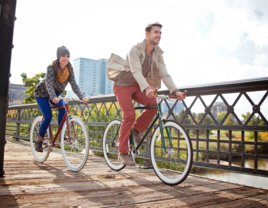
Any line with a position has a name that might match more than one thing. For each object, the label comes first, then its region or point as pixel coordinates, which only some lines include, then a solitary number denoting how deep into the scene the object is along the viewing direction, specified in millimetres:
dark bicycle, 2393
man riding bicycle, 2727
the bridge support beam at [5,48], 2520
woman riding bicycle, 3307
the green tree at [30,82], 25523
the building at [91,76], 180500
